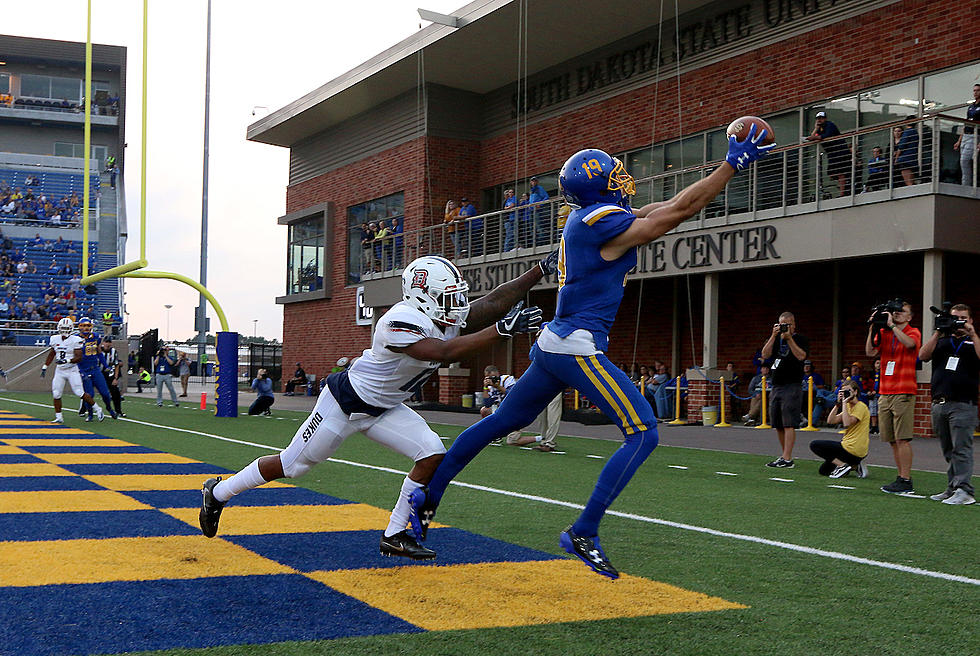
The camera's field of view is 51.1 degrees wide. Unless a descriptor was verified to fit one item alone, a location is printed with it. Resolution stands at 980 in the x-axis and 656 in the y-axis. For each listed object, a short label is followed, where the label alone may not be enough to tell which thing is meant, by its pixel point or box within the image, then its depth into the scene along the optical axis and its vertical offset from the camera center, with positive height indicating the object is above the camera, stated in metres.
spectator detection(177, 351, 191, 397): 34.03 -0.96
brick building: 17.38 +4.66
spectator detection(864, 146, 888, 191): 17.09 +3.05
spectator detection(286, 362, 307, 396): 35.25 -1.22
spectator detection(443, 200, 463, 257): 26.55 +3.20
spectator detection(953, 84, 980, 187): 16.00 +3.28
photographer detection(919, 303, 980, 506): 8.56 -0.37
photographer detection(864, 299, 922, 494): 9.27 -0.27
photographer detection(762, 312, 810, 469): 11.43 -0.32
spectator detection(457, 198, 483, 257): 26.62 +3.09
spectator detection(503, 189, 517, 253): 25.12 +2.99
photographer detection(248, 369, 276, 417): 21.20 -1.08
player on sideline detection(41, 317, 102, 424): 17.09 -0.34
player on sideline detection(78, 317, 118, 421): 17.31 -0.38
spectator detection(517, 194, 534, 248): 24.45 +2.92
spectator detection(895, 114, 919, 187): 16.45 +3.22
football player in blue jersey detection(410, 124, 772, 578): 4.97 +0.10
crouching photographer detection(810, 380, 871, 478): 10.26 -0.93
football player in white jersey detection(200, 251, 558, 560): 5.25 -0.25
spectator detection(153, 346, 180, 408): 24.47 -0.66
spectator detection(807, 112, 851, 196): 17.88 +3.56
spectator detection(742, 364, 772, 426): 19.88 -1.04
